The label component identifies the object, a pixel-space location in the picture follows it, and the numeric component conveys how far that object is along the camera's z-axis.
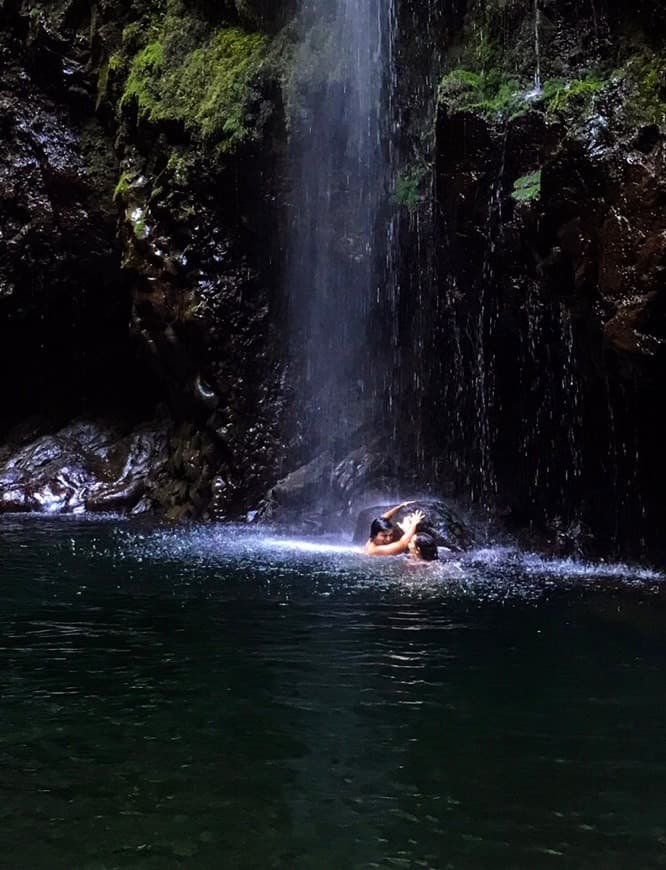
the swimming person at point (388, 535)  13.39
